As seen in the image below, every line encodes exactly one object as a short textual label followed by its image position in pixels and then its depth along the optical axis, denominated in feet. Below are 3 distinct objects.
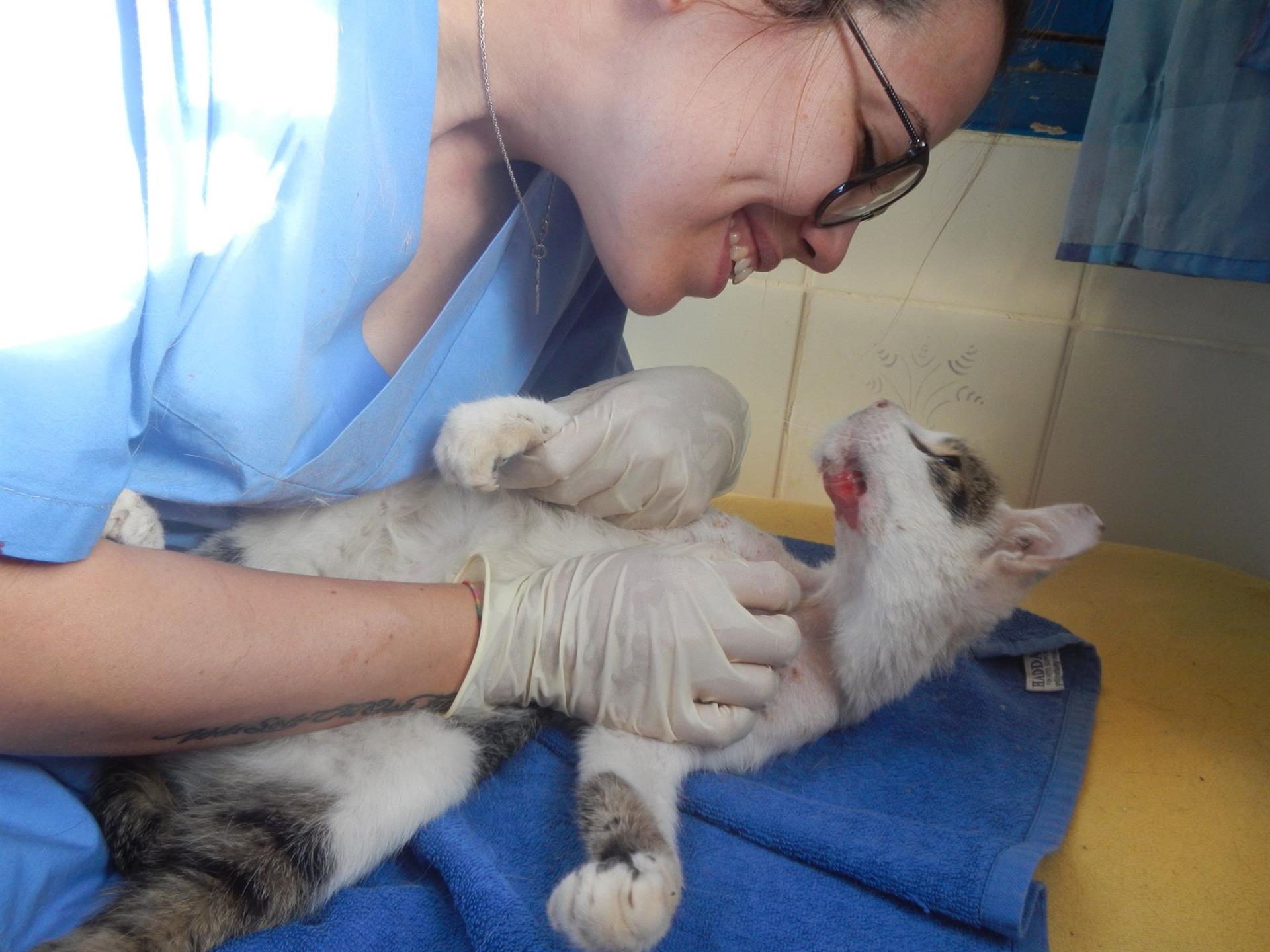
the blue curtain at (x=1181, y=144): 1.74
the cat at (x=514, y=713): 1.20
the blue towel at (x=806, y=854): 1.23
